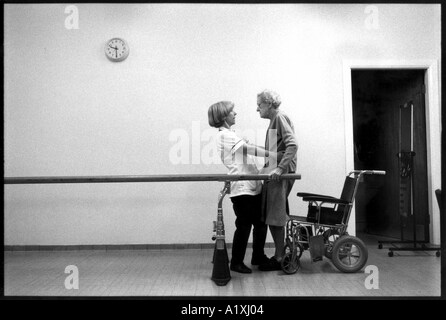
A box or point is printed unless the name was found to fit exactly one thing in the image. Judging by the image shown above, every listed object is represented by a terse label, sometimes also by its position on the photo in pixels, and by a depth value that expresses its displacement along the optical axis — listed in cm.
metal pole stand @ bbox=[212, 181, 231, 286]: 304
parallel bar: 294
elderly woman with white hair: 326
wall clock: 454
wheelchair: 336
